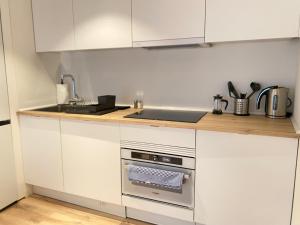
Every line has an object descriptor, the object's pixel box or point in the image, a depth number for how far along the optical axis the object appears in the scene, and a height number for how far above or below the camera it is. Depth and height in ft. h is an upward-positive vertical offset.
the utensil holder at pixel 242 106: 6.42 -0.73
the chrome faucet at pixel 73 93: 8.41 -0.49
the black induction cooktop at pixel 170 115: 5.93 -0.96
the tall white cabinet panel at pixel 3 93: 7.13 -0.38
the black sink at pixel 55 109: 7.76 -0.94
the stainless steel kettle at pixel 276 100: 5.89 -0.55
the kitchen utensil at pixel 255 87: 6.37 -0.23
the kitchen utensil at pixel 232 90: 6.59 -0.31
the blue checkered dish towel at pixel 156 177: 5.57 -2.31
